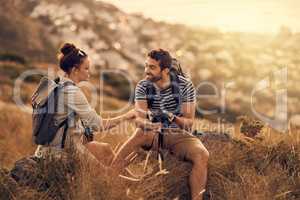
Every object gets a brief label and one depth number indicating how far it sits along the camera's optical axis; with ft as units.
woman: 18.88
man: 19.92
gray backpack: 18.76
